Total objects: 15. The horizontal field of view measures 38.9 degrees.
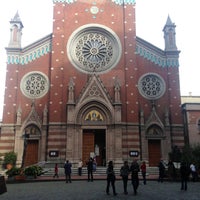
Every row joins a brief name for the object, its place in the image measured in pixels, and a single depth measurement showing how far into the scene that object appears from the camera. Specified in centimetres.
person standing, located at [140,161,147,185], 2009
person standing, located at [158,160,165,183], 2173
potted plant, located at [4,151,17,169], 3053
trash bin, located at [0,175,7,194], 855
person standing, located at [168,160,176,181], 2292
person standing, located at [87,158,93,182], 2208
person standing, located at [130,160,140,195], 1477
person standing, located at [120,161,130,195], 1496
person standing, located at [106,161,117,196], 1481
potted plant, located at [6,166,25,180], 2317
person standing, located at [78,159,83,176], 2745
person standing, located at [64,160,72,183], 2195
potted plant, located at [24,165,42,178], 2416
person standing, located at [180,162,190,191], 1659
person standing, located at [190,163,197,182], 2211
